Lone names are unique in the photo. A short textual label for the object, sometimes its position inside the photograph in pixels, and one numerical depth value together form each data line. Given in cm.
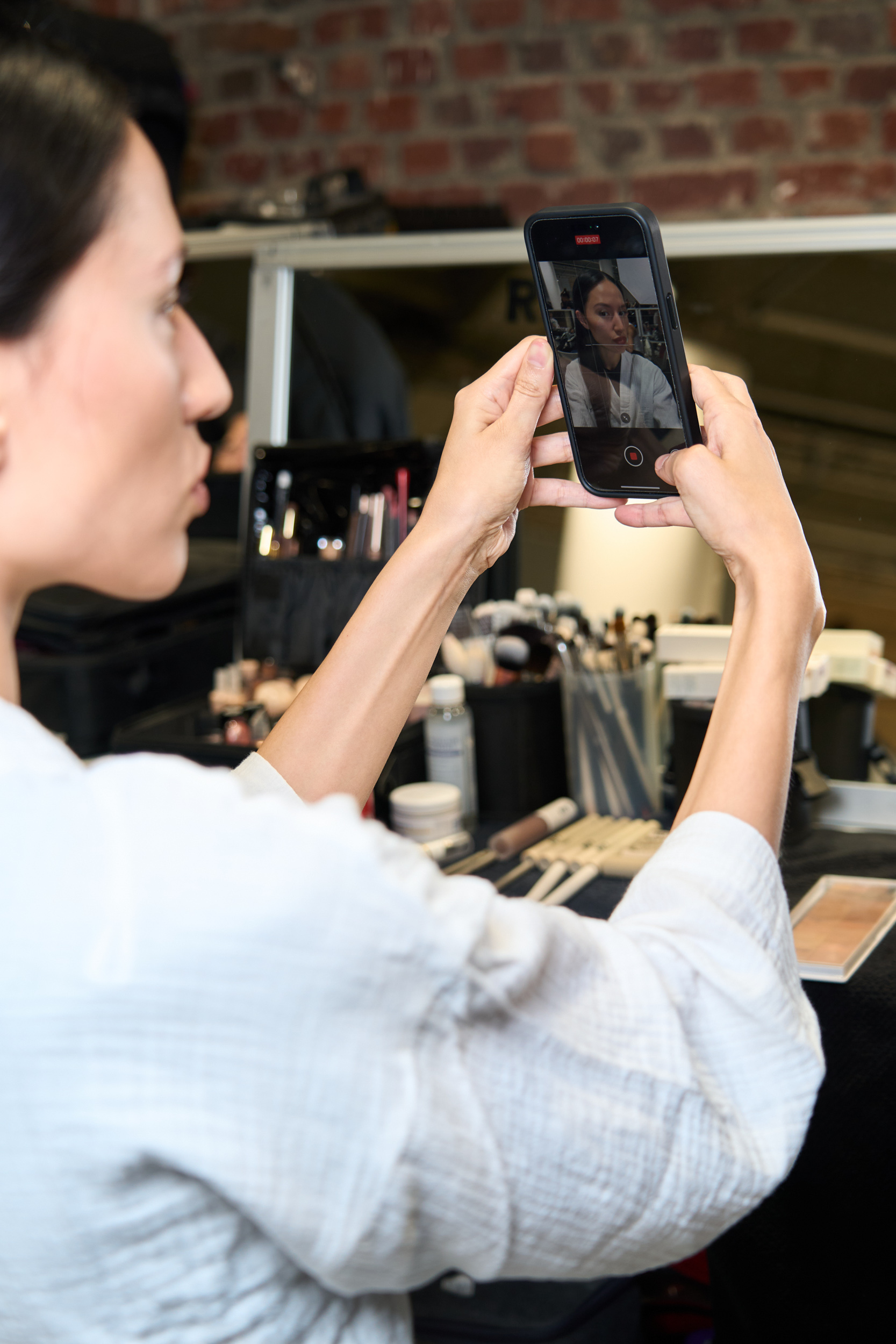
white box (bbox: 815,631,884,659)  106
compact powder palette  78
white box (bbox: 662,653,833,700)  98
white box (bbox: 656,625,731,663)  102
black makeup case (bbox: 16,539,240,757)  129
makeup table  70
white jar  101
